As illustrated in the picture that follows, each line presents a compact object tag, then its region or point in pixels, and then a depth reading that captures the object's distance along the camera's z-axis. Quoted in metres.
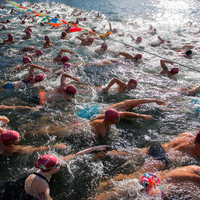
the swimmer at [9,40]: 10.62
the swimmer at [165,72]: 7.57
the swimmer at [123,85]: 5.64
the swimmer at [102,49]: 9.79
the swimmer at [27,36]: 12.01
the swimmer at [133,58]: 8.50
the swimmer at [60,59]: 7.65
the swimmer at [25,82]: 5.72
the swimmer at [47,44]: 10.36
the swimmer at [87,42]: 10.88
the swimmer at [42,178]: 2.59
